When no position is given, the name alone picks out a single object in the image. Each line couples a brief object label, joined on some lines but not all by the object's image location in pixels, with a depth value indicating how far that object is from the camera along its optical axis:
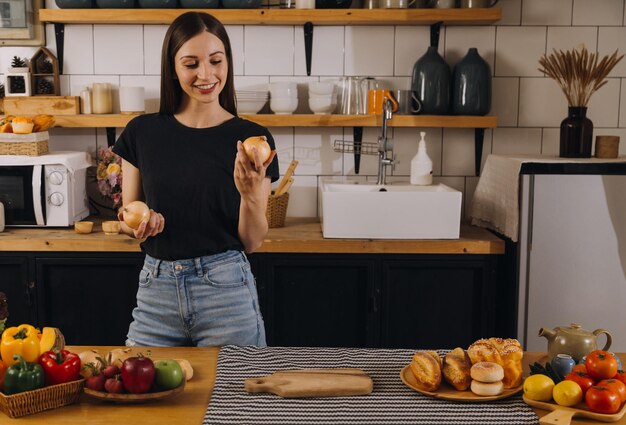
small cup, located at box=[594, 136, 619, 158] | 3.17
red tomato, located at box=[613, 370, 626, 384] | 1.50
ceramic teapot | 1.63
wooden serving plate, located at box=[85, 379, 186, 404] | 1.44
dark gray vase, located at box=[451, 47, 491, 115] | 3.44
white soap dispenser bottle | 3.49
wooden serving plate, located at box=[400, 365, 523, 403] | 1.49
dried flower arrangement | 3.20
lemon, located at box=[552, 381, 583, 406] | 1.45
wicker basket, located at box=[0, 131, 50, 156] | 3.20
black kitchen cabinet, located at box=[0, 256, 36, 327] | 3.10
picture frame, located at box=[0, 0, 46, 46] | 3.55
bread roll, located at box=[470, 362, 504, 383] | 1.50
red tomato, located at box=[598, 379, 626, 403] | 1.44
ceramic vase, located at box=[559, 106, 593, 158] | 3.21
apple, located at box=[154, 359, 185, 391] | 1.46
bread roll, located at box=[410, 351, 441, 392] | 1.52
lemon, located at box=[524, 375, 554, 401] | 1.47
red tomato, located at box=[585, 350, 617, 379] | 1.48
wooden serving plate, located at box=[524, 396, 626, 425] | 1.39
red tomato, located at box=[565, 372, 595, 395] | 1.47
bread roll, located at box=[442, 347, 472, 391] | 1.53
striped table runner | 1.40
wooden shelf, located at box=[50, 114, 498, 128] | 3.45
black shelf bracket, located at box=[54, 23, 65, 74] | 3.59
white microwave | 3.18
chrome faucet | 3.39
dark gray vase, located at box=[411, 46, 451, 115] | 3.47
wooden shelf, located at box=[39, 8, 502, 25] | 3.37
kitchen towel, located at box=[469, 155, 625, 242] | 3.03
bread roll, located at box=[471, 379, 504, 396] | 1.50
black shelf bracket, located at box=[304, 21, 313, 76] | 3.55
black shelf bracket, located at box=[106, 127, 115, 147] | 3.66
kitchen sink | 3.06
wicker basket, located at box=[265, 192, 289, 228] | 3.27
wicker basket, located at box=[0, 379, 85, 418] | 1.38
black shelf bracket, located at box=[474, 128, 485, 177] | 3.63
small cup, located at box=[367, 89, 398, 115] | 3.47
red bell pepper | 1.43
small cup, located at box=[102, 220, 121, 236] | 3.15
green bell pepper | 1.39
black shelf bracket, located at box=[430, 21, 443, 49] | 3.56
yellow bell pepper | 1.44
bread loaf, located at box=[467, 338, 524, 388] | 1.55
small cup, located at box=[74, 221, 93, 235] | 3.16
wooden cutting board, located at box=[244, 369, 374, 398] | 1.50
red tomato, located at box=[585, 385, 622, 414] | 1.42
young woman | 1.91
